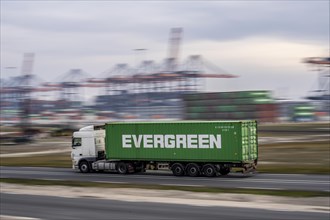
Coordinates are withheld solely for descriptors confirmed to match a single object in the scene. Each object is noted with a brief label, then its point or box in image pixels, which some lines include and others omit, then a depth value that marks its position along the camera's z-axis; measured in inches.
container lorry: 1311.5
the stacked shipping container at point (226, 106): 7219.5
